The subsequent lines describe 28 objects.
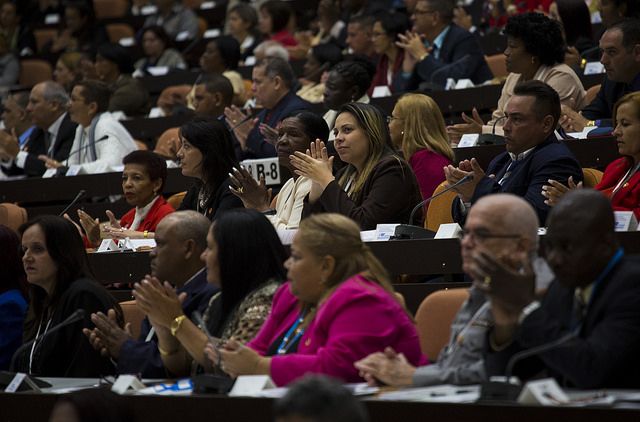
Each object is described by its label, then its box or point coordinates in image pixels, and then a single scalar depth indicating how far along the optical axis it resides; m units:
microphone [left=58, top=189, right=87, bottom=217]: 11.39
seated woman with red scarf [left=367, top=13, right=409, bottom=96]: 15.19
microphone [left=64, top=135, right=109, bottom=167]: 13.95
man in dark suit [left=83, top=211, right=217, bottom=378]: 7.36
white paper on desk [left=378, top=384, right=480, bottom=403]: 5.26
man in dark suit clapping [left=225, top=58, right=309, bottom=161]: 12.78
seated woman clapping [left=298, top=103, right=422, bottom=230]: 9.03
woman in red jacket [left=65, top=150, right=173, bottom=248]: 10.85
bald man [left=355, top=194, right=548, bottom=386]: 5.70
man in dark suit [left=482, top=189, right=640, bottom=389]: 5.27
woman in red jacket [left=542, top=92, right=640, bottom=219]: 8.21
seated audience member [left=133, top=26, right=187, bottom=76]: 19.83
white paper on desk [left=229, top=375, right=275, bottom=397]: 5.83
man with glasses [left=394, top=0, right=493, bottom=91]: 14.17
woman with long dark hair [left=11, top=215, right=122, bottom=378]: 7.88
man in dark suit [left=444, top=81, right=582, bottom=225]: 8.64
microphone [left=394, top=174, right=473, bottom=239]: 8.46
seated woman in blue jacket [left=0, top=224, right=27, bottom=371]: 8.46
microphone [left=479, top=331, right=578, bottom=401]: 5.12
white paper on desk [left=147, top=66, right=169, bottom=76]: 18.91
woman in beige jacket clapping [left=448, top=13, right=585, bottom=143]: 11.30
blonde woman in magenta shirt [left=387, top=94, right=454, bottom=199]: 10.32
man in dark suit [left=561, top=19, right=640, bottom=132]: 10.81
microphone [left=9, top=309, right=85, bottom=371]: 7.31
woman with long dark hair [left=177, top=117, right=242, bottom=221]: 10.47
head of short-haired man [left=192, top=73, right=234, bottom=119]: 14.26
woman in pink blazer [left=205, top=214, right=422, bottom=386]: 6.09
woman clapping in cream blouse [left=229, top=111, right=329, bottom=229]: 9.89
